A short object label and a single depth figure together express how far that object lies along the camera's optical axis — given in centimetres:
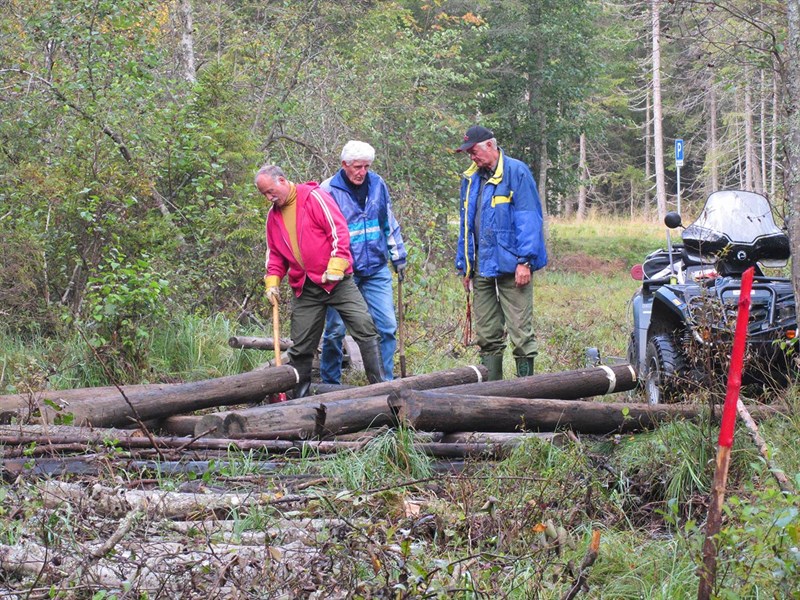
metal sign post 2097
